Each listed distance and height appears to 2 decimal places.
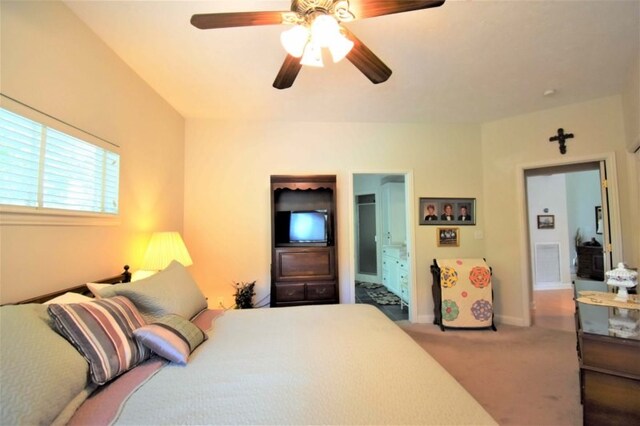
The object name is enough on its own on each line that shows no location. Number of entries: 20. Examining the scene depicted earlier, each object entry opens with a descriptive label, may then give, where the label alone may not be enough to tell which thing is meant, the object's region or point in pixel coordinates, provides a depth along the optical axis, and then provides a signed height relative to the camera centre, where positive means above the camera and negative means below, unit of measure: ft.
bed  2.73 -1.97
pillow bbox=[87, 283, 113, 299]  4.88 -1.16
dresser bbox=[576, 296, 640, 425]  4.61 -2.64
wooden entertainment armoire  9.82 -1.23
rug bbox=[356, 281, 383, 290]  18.16 -4.13
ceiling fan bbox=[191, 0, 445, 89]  4.11 +3.40
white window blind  4.31 +1.19
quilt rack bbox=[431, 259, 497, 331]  10.44 -2.84
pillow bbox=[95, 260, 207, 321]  4.81 -1.26
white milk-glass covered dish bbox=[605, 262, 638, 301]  5.63 -1.21
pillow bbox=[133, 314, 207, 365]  3.88 -1.69
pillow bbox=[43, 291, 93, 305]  4.48 -1.19
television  10.68 +0.04
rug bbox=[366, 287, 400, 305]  14.69 -4.17
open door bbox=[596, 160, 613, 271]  9.38 +0.14
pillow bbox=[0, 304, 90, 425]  2.45 -1.48
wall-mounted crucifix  10.19 +3.41
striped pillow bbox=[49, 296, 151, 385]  3.40 -1.46
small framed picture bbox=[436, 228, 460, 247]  11.79 -0.47
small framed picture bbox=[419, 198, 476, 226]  11.81 +0.68
